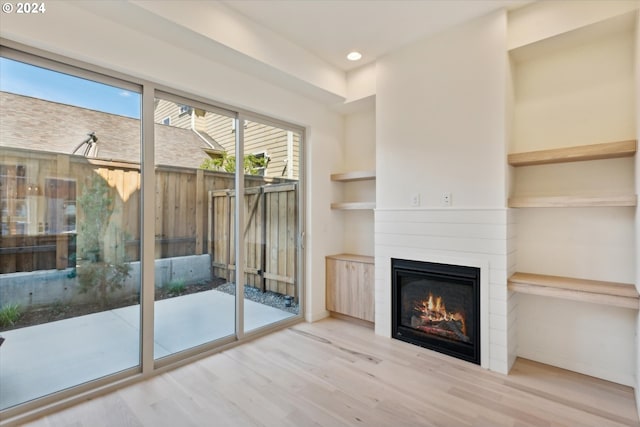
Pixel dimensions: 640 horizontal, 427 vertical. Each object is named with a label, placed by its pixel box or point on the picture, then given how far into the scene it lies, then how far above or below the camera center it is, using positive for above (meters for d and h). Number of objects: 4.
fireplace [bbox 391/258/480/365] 2.93 -0.92
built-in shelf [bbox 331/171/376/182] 3.85 +0.50
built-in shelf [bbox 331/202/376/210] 3.81 +0.13
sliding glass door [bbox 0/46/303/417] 2.15 -0.10
